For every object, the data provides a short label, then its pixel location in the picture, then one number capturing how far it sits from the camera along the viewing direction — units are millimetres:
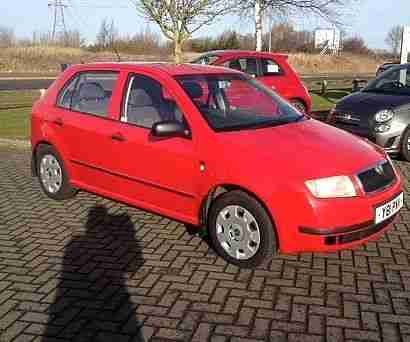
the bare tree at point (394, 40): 70338
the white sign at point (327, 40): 62719
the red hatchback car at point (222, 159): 3629
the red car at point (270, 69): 10711
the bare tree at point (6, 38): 57325
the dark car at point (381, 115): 7391
